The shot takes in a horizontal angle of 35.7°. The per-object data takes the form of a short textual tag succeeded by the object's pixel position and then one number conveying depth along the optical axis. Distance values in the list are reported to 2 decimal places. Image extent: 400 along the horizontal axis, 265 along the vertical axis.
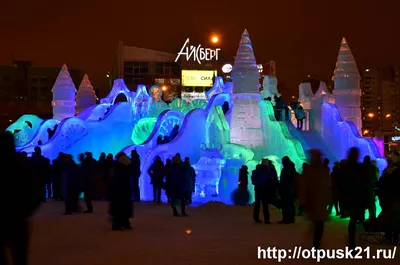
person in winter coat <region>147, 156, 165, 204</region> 18.92
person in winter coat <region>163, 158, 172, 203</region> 15.41
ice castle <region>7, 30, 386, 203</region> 20.53
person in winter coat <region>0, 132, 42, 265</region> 6.20
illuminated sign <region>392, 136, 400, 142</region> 73.00
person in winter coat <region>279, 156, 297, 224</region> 14.09
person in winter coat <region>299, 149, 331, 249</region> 8.99
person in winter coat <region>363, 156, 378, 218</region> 9.38
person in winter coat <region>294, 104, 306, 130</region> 24.86
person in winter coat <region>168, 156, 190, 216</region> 15.12
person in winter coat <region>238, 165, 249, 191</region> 17.45
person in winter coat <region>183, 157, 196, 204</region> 15.38
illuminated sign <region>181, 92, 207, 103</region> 71.28
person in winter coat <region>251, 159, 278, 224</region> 14.04
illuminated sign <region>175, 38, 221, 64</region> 75.50
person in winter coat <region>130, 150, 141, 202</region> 18.66
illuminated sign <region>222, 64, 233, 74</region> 62.14
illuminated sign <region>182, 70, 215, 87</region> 75.69
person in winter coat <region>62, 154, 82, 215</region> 14.86
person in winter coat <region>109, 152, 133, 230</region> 12.00
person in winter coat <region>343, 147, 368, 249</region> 9.30
